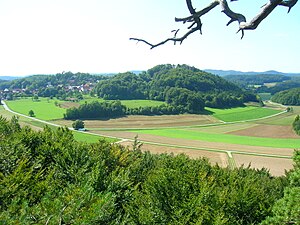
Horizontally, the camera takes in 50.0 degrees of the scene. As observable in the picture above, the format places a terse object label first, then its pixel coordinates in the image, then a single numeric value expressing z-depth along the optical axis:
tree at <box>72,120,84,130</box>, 91.75
